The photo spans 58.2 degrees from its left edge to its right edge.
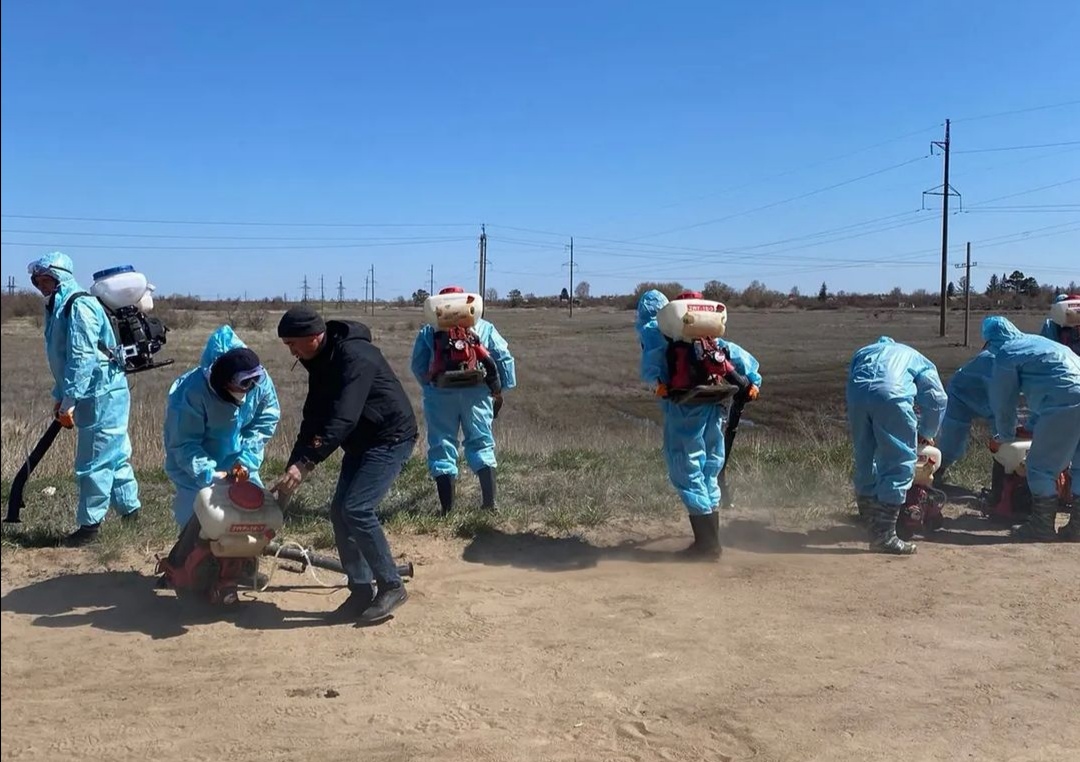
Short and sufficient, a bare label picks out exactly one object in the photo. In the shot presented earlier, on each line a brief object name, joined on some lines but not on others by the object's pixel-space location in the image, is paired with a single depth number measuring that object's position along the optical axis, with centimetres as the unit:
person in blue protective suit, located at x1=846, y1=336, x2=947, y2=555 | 693
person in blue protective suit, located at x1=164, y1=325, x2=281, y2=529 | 544
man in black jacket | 505
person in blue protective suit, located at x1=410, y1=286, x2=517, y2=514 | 791
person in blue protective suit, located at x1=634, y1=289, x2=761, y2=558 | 666
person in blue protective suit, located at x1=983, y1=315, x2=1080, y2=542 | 750
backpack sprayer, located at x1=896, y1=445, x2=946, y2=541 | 758
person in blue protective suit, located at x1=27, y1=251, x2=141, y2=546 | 647
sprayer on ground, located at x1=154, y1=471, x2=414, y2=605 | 514
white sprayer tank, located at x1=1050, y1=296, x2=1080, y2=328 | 946
